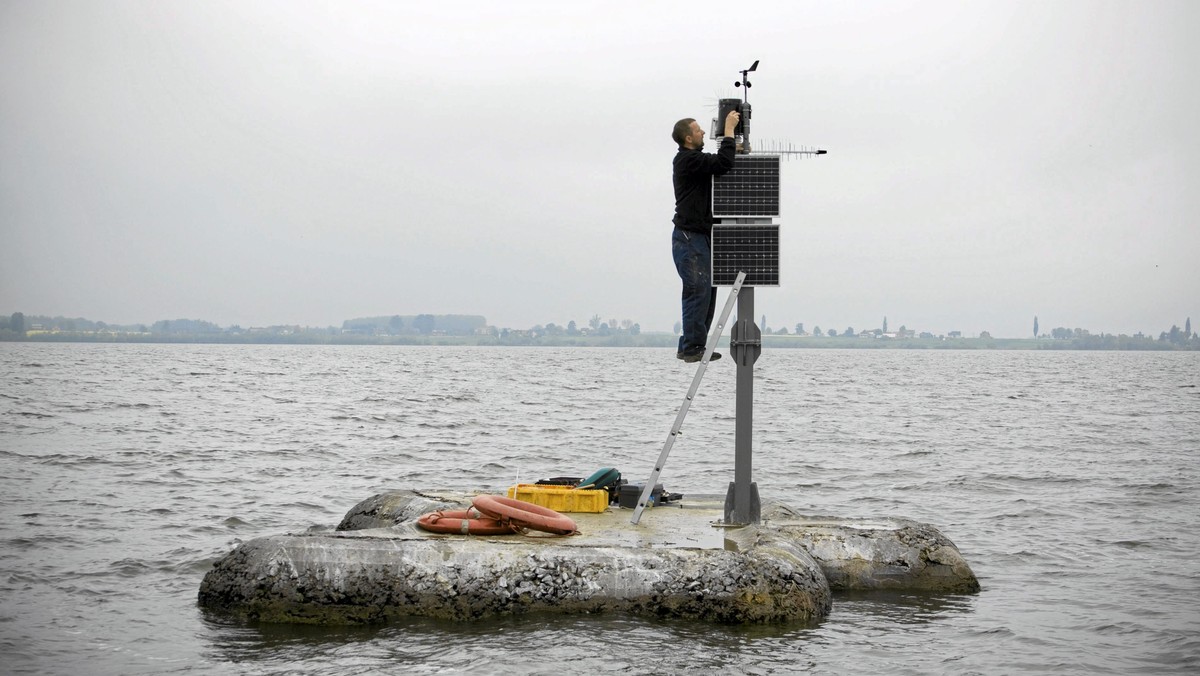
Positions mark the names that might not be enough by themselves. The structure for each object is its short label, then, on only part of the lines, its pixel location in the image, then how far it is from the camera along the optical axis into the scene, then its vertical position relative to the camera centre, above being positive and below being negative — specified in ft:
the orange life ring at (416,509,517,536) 36.04 -5.64
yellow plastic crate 41.09 -5.38
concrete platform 33.50 -6.77
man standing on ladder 39.21 +3.84
